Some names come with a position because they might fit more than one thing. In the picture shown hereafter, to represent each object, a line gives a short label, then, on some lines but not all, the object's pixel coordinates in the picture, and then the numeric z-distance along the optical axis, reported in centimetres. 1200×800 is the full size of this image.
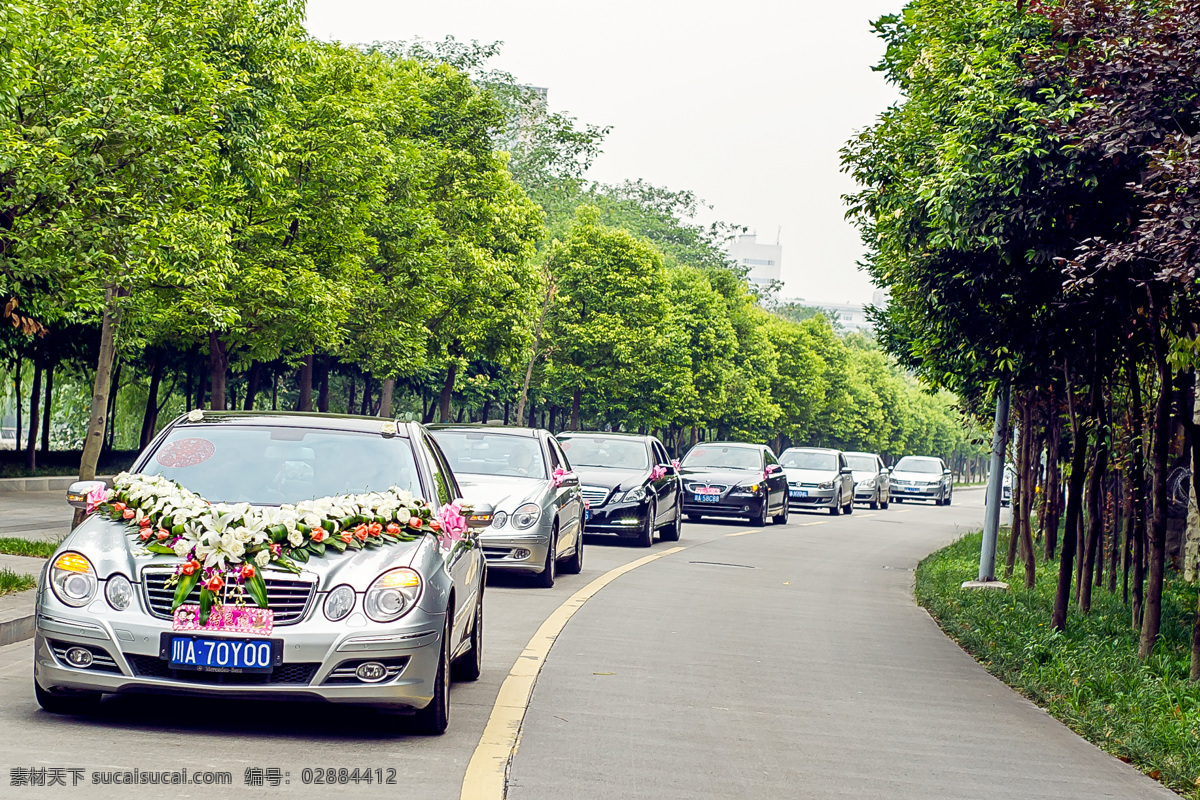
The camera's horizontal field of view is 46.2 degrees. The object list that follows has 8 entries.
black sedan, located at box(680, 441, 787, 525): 2966
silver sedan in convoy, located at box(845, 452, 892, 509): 4522
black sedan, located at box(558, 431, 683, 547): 2091
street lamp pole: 1661
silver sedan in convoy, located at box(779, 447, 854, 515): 3819
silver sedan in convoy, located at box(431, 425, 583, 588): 1427
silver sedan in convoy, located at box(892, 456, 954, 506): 5509
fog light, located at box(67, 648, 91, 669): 630
